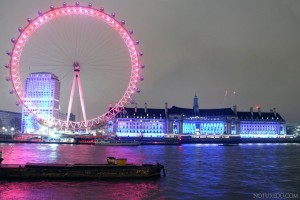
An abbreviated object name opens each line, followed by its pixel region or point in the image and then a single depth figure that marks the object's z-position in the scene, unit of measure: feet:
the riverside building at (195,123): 575.38
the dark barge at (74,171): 122.62
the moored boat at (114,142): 408.26
